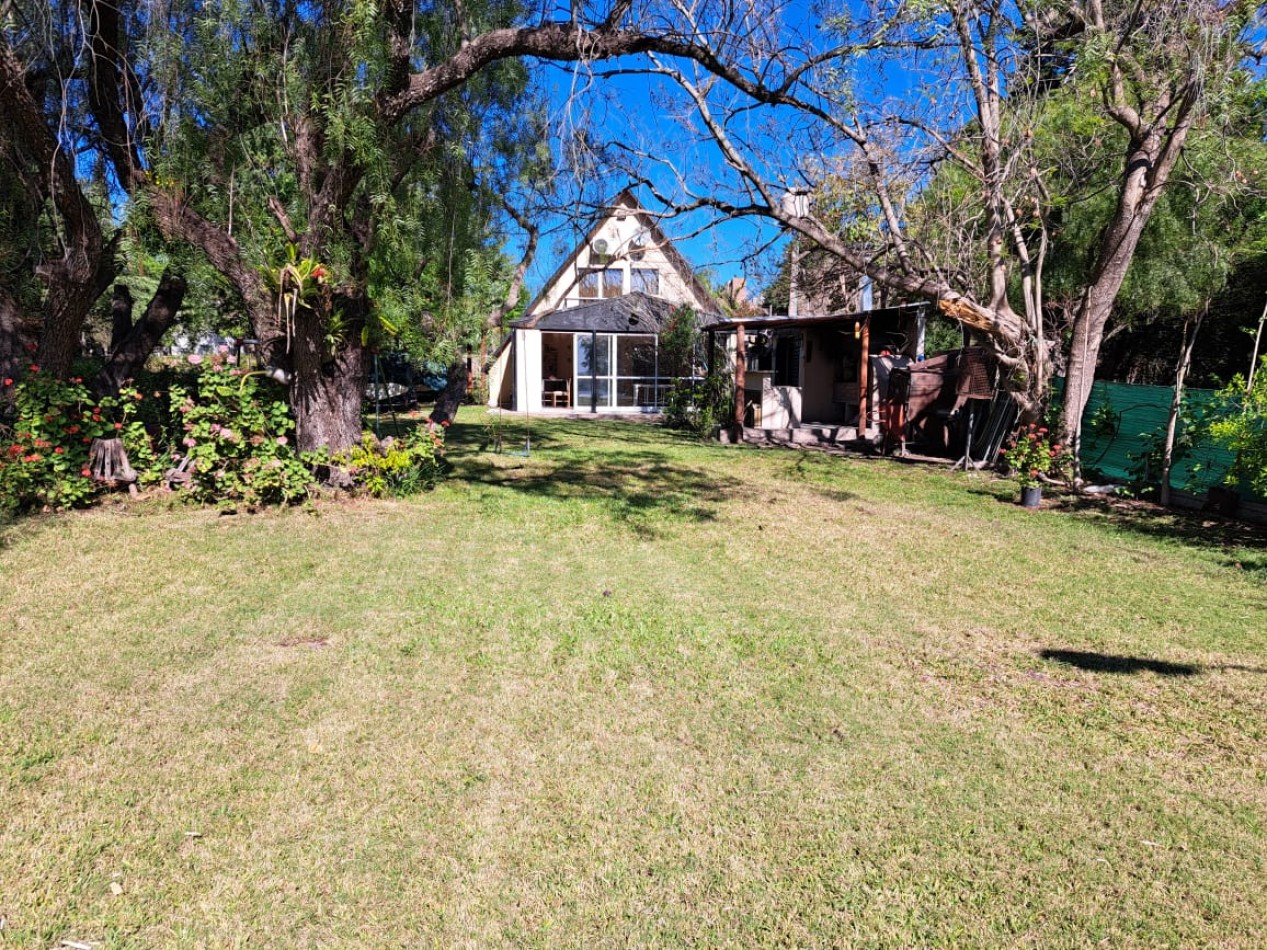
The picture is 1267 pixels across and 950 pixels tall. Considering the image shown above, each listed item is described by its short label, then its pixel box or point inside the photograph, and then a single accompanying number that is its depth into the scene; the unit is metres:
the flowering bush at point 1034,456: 8.64
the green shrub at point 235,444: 6.85
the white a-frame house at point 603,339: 20.27
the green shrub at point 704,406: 15.35
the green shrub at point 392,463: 7.60
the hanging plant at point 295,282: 6.52
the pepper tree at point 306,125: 6.56
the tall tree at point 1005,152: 7.67
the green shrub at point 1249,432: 6.41
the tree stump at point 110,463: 6.90
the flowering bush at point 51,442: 6.42
